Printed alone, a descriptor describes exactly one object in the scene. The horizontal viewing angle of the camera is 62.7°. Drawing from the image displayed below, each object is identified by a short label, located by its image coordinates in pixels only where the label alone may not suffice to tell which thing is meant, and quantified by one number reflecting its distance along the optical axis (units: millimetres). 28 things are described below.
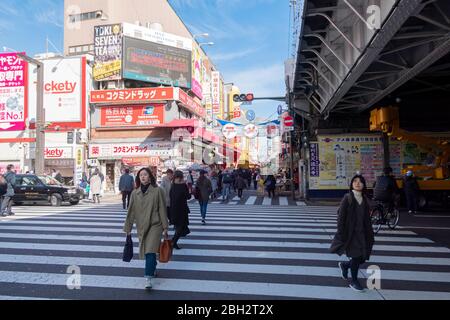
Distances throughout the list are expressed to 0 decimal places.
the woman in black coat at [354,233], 4945
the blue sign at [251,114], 22203
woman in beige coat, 4988
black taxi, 17031
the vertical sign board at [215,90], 49862
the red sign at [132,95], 31812
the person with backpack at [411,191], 13898
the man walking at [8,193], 12969
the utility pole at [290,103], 17278
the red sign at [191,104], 33234
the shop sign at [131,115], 32281
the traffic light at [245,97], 16175
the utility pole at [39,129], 21481
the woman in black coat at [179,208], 7430
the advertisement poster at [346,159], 18516
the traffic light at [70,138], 27797
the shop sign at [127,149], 31734
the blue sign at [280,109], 25775
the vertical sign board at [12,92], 31172
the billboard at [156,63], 32938
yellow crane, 14828
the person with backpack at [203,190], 10846
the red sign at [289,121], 21266
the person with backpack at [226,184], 19109
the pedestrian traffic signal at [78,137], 29269
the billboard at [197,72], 38719
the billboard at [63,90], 31266
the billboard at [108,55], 32656
